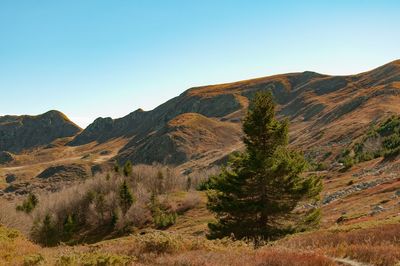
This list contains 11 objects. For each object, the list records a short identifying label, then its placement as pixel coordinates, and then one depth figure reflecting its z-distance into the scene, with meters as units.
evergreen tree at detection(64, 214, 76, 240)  85.94
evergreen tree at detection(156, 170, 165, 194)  106.21
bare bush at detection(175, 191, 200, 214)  87.88
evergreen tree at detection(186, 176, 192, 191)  114.00
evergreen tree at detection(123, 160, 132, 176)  104.94
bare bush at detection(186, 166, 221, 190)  114.81
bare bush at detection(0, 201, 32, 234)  66.83
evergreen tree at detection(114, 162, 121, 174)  106.44
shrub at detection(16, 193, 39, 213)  100.88
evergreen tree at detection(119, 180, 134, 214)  88.50
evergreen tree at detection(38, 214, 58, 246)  80.31
